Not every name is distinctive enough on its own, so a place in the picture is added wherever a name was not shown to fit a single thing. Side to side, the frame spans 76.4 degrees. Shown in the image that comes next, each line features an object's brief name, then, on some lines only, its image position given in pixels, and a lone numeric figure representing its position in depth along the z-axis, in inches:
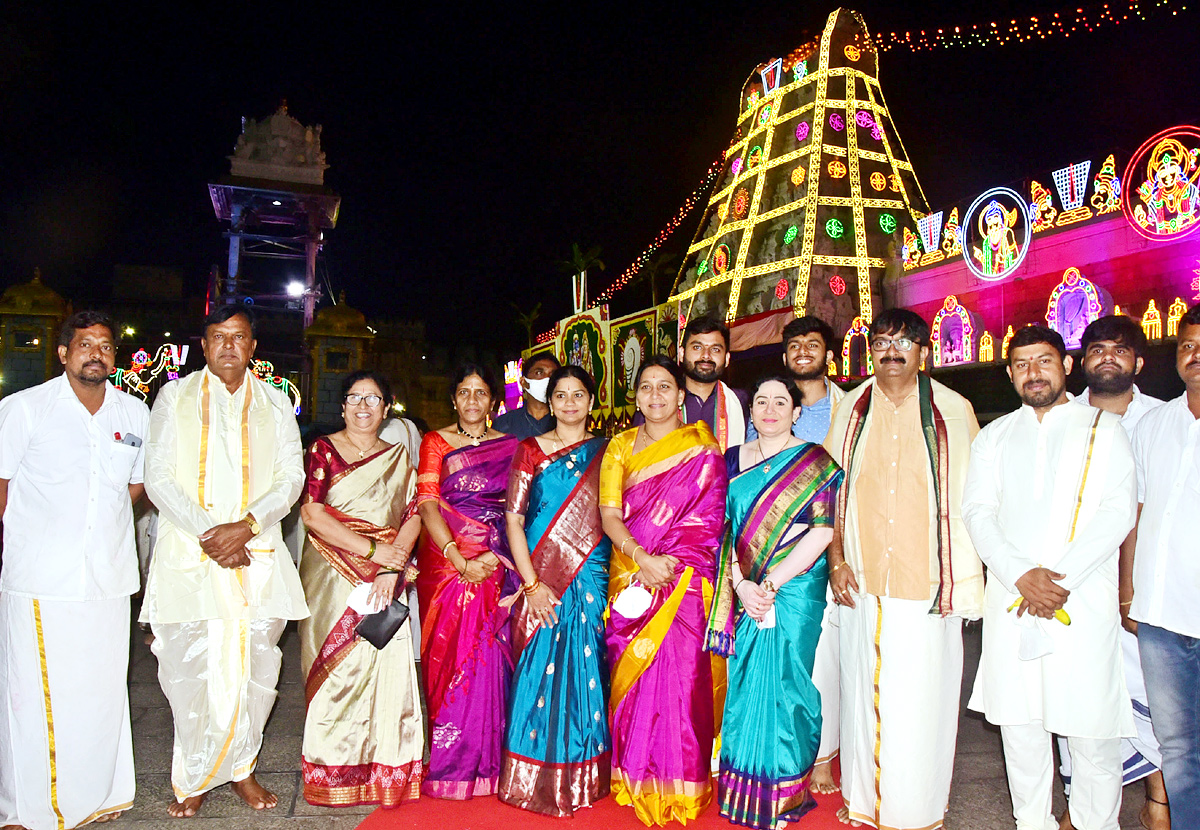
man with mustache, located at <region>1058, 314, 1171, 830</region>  116.8
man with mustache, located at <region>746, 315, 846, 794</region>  151.0
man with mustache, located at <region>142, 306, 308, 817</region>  120.0
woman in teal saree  114.4
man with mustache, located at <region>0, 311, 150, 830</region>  112.2
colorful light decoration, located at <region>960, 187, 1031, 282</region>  524.4
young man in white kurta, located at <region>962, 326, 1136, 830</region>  105.2
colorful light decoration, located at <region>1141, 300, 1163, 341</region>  424.5
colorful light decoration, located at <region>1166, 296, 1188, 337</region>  416.0
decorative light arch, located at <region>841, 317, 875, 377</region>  624.1
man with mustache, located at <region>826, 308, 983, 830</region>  112.6
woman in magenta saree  115.0
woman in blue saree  117.7
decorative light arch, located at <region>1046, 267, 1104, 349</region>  458.6
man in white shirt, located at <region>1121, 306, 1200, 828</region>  103.3
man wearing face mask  177.6
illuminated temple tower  774.5
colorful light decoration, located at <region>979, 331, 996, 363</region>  536.1
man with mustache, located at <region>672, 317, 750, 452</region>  156.4
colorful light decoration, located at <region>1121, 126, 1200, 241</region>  412.5
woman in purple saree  124.6
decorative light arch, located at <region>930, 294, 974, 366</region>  552.1
